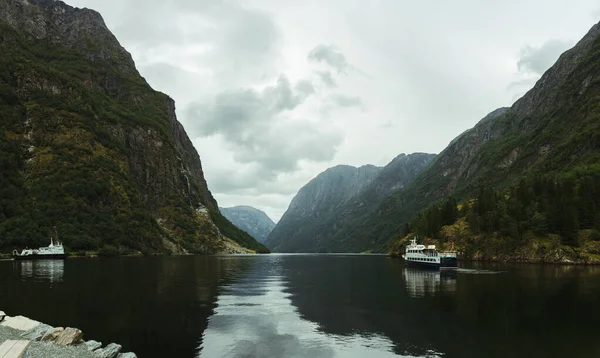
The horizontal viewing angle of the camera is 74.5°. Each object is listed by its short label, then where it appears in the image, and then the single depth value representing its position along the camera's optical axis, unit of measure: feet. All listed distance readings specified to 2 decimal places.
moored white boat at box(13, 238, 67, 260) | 604.49
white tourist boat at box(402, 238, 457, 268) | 456.45
